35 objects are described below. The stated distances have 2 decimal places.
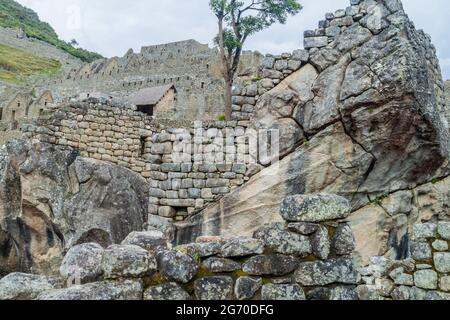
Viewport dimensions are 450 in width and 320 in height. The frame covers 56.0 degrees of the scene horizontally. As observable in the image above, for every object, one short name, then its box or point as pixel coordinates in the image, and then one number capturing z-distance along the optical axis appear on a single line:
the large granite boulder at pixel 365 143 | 9.29
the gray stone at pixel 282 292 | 3.43
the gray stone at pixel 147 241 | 3.86
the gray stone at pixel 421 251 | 5.43
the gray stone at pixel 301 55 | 10.24
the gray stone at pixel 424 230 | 5.40
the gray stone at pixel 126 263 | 3.27
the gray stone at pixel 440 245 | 5.31
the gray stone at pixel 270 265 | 3.51
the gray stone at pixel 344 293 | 3.52
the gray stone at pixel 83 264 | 3.33
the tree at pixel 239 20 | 15.02
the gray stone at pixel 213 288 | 3.34
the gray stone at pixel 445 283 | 5.27
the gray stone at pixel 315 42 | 10.21
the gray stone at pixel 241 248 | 3.55
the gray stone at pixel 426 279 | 5.40
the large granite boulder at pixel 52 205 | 10.94
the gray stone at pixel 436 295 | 5.25
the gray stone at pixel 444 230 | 5.30
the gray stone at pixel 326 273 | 3.54
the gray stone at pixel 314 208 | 3.74
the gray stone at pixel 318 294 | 3.50
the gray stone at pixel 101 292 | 3.06
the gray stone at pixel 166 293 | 3.23
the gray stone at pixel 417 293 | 5.46
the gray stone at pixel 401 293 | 5.76
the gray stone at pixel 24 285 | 3.20
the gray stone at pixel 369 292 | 5.30
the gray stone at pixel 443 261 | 5.28
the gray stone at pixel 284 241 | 3.60
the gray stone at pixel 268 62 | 10.41
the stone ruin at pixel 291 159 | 9.41
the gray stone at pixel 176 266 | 3.35
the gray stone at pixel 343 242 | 3.66
